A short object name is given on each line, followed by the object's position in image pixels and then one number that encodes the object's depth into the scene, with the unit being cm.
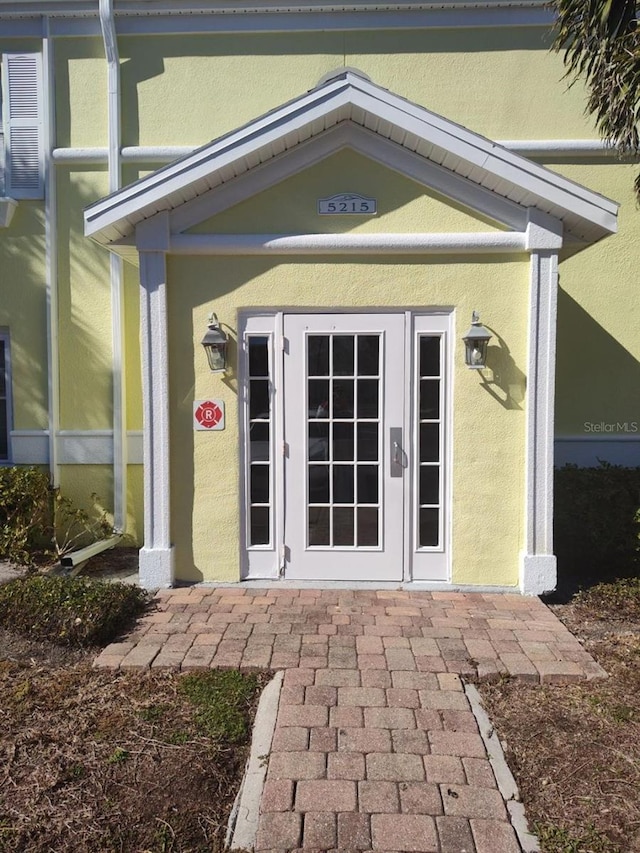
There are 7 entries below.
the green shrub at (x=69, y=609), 460
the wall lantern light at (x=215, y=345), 549
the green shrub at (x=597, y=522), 614
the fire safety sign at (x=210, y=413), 570
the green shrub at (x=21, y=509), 654
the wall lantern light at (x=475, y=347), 541
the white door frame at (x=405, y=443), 562
